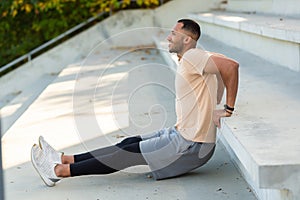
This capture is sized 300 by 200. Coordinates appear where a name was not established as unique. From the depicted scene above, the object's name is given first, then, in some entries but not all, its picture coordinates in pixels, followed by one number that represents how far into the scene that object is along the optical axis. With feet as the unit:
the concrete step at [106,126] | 9.60
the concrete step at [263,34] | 13.15
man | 9.40
